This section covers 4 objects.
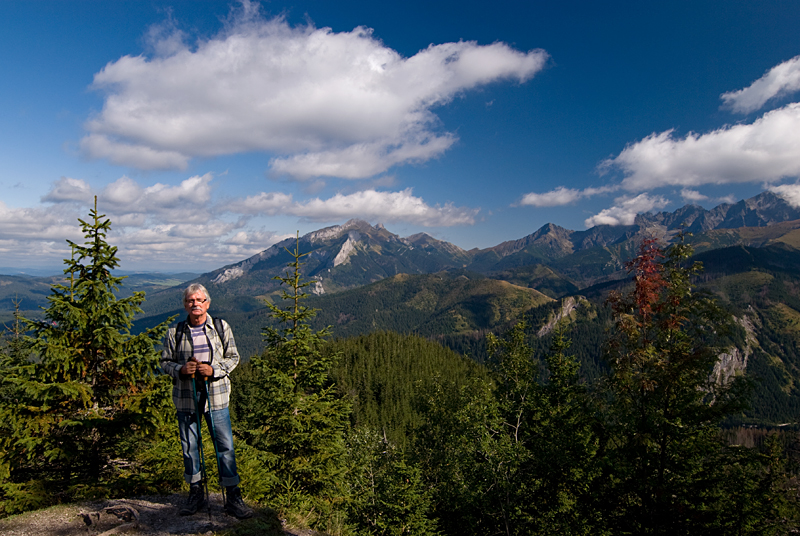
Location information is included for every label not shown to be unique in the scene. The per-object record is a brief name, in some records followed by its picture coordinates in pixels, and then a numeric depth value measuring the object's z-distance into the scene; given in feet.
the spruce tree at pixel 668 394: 35.47
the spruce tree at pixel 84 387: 29.63
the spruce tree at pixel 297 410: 41.22
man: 21.93
